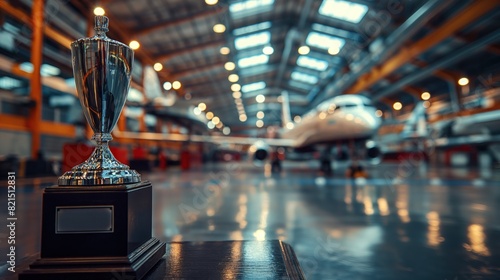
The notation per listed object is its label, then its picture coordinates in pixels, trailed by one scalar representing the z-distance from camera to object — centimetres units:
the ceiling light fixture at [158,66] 1722
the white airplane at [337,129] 913
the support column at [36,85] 1045
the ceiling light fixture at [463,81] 1734
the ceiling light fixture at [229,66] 2314
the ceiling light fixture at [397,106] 2601
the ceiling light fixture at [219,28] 1554
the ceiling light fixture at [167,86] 1664
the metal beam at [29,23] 828
